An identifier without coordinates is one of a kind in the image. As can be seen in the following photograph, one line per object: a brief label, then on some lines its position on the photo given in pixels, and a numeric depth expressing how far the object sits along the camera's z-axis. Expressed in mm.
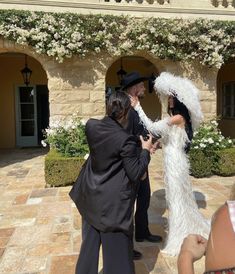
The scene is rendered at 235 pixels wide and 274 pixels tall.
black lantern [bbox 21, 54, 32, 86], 7613
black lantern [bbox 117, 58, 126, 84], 7940
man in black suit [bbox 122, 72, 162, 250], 2449
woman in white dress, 2539
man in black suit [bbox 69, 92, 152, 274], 1731
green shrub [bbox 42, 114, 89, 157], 4876
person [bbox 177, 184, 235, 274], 905
